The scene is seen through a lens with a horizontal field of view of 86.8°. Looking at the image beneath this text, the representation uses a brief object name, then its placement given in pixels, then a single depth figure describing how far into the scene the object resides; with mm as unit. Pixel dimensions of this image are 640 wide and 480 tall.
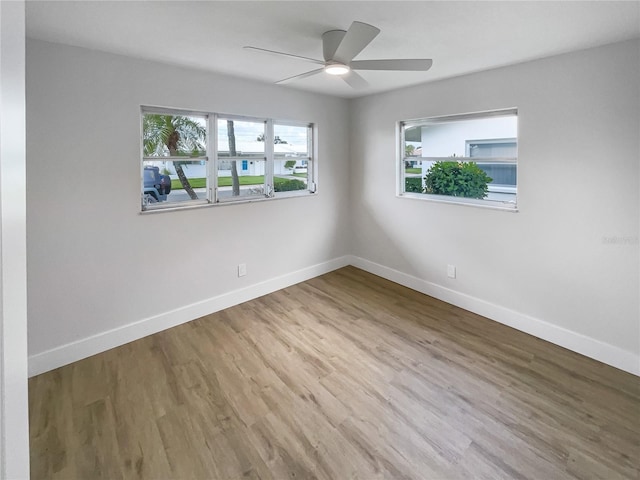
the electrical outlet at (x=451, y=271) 3770
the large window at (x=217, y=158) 3158
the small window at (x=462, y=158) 3283
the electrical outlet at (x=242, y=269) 3800
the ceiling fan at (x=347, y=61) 2104
